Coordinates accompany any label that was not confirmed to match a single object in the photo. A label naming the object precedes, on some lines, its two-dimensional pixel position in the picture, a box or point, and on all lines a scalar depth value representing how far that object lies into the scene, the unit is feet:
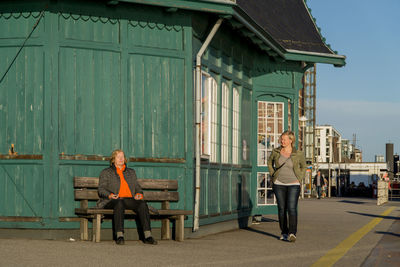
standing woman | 41.16
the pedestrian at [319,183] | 156.15
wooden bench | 36.99
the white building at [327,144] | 429.38
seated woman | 36.58
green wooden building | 38.55
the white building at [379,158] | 518.58
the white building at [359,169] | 227.26
